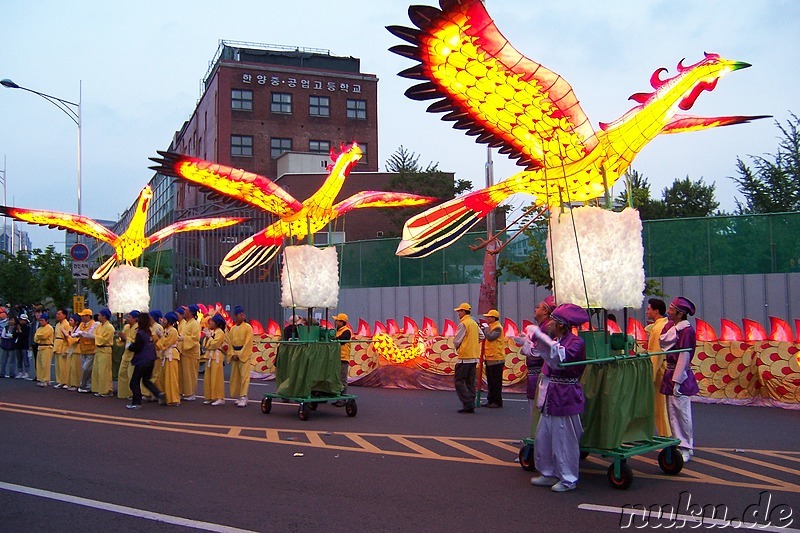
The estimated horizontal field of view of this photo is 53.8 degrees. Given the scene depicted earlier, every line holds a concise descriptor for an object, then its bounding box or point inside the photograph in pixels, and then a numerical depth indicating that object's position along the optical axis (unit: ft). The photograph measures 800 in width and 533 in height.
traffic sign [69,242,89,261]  72.95
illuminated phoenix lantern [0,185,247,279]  53.21
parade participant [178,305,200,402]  47.01
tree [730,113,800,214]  98.48
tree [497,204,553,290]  63.41
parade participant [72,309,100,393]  52.11
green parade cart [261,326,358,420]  39.29
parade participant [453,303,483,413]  40.73
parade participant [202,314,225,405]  44.60
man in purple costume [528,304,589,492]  22.54
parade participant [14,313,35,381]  63.98
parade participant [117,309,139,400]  48.29
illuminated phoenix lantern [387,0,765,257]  25.49
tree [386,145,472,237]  112.88
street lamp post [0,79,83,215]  79.41
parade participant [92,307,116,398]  50.55
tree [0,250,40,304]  113.39
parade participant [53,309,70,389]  55.52
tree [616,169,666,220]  78.54
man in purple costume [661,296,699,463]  26.23
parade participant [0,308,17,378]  64.03
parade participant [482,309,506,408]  43.55
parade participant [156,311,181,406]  45.06
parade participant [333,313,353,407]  44.21
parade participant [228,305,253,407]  43.83
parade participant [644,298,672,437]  27.99
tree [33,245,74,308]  109.50
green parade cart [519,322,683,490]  23.02
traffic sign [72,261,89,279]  71.51
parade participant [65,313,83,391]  54.29
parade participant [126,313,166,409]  43.42
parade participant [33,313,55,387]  58.44
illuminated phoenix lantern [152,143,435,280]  39.75
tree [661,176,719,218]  121.49
